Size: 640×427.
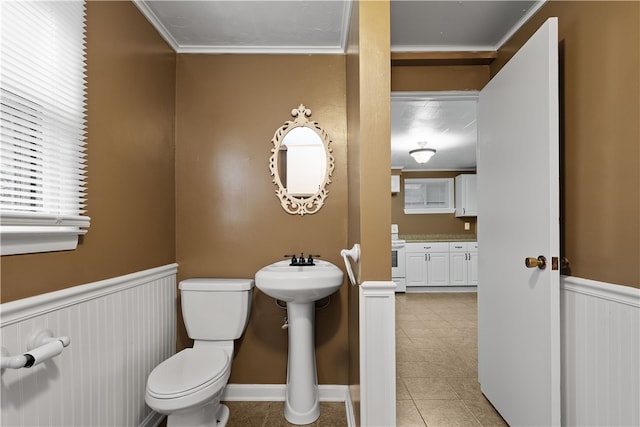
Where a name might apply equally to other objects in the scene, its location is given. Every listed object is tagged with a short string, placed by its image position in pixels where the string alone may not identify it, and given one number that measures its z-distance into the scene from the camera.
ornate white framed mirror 2.19
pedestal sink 1.87
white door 1.41
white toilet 1.43
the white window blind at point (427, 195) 6.23
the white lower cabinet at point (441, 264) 5.52
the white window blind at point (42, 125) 0.99
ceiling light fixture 4.37
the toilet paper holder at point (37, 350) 0.94
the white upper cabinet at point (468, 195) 5.84
